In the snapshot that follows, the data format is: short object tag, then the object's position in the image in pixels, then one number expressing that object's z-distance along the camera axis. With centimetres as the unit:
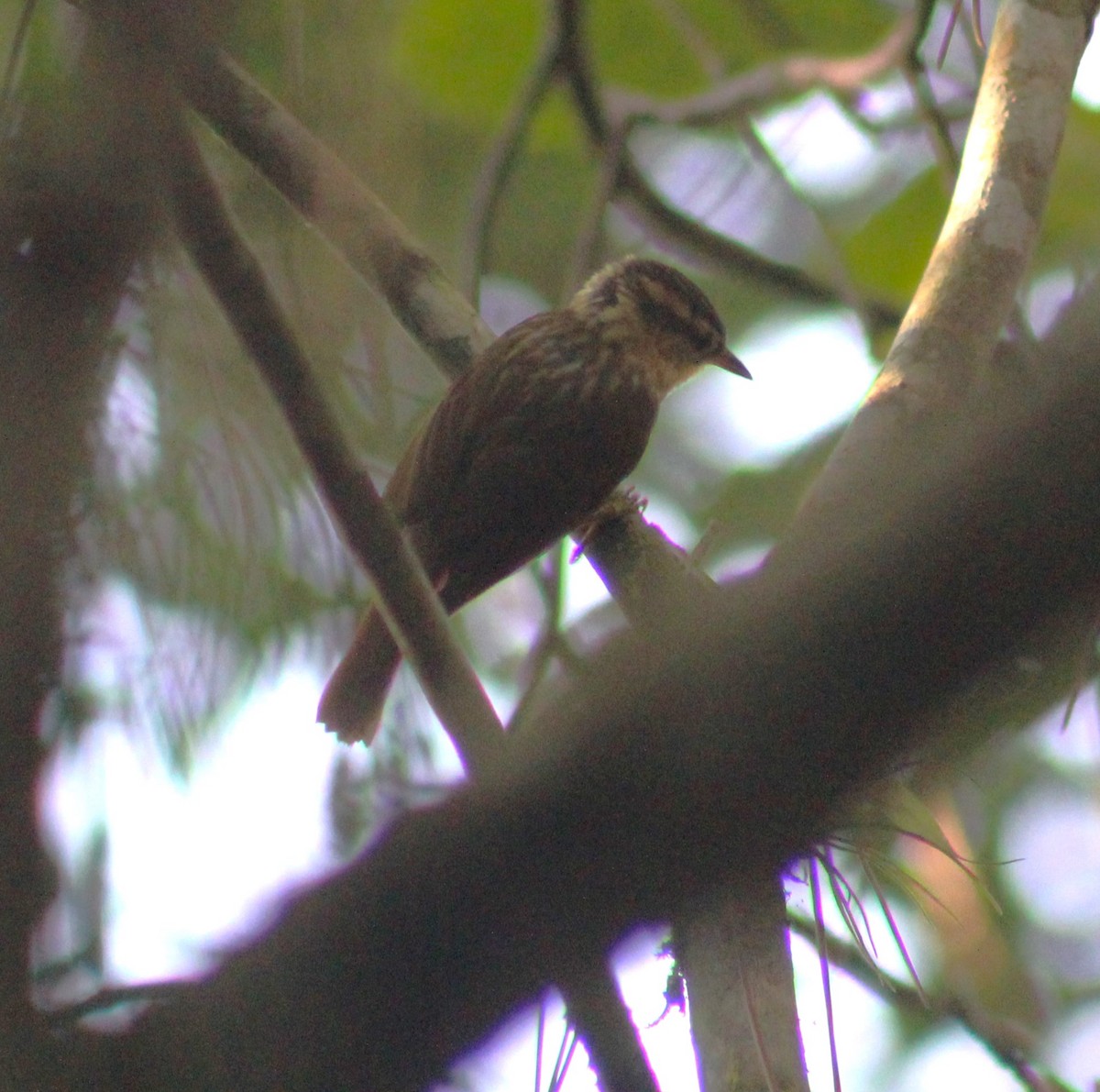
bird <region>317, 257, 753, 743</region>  765
